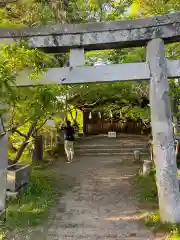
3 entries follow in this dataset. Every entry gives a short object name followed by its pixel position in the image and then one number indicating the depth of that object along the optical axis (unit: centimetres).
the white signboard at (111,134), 1992
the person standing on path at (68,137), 1198
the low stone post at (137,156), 1288
